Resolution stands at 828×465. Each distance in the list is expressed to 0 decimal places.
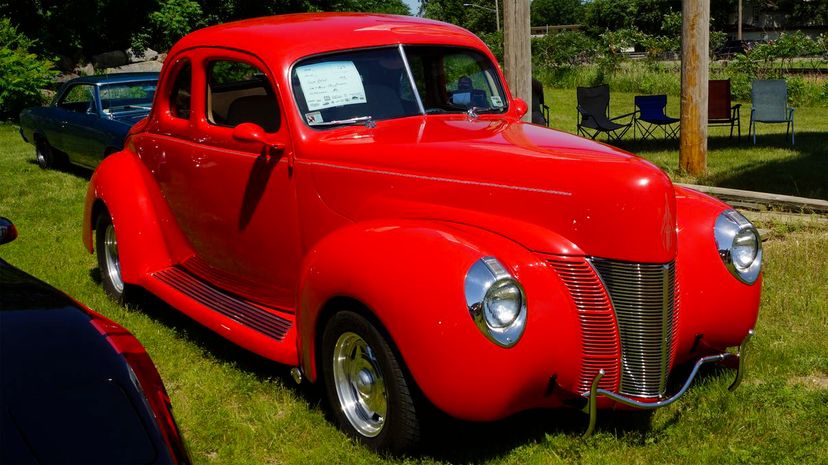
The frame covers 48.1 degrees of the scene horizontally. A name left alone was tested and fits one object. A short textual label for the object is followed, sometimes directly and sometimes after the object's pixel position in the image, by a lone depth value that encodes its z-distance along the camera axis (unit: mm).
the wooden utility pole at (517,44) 8375
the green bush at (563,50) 32938
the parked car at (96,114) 10719
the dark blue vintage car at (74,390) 2357
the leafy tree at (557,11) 132750
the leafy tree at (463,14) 98812
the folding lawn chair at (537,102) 11048
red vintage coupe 3455
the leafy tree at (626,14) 83312
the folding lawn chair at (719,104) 14078
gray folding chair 14047
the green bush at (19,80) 19391
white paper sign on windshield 4605
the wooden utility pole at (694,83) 9977
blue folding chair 13961
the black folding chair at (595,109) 13797
